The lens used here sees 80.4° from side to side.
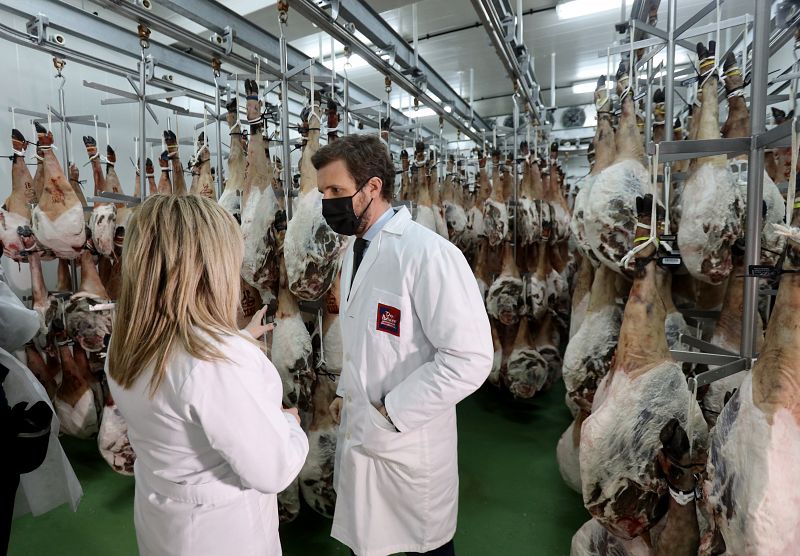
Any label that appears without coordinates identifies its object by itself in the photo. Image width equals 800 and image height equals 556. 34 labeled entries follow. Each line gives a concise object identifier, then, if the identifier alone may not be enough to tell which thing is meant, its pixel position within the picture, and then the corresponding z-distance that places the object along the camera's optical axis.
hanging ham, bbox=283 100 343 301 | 2.37
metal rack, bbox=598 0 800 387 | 1.62
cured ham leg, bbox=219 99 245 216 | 2.78
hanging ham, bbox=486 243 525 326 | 4.13
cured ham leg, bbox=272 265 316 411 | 2.56
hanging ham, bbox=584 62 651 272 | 2.23
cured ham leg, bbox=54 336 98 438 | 3.38
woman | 1.12
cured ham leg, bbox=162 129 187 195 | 3.08
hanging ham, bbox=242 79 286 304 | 2.53
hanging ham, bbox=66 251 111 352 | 3.01
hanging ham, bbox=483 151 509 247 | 4.12
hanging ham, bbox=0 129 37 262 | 3.21
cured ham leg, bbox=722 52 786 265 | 2.14
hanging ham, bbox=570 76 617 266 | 2.48
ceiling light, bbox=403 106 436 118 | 9.02
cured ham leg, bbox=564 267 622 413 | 2.51
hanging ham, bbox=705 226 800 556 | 1.20
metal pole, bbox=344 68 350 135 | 2.94
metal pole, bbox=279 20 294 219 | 2.57
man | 1.62
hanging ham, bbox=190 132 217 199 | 3.00
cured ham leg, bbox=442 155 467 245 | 4.77
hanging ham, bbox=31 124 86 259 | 3.00
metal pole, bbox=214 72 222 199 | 3.07
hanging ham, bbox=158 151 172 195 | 3.55
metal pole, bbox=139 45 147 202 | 2.69
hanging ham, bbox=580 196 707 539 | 1.74
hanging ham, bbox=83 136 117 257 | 3.13
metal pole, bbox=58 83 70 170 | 3.50
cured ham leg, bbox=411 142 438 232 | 3.92
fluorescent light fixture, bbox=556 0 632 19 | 4.97
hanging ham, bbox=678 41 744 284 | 1.93
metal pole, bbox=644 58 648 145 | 2.47
